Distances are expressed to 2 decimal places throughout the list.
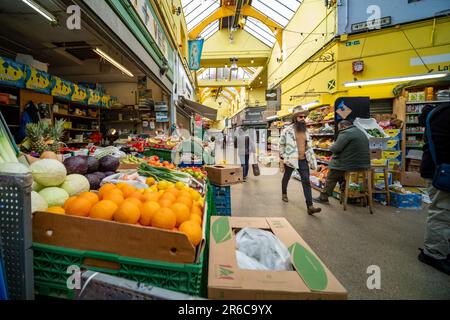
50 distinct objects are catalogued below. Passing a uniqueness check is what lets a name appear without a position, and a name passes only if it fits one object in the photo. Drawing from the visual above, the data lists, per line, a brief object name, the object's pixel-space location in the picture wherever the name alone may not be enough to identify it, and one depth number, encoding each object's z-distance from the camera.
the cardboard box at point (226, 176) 2.87
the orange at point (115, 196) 1.17
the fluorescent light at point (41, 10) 3.26
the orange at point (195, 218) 1.20
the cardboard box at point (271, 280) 0.88
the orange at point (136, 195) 1.25
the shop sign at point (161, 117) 8.20
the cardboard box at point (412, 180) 6.07
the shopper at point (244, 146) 7.37
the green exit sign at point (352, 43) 7.61
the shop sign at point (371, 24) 7.19
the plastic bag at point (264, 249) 1.12
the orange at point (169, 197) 1.30
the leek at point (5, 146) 1.22
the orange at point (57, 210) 1.12
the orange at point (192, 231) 1.06
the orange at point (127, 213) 1.05
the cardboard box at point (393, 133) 5.43
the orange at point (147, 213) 1.10
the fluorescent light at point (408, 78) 6.02
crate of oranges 0.90
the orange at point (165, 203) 1.19
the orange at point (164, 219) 1.07
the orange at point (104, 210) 1.07
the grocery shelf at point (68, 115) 6.94
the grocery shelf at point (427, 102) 6.32
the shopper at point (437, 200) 2.23
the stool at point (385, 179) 4.64
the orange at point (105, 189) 1.28
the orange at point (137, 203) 1.12
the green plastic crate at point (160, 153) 4.03
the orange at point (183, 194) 1.42
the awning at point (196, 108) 10.66
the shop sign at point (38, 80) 5.26
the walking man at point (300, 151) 4.17
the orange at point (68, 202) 1.14
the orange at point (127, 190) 1.30
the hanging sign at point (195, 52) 11.31
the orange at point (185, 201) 1.32
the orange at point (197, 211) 1.33
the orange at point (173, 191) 1.44
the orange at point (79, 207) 1.09
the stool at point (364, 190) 4.33
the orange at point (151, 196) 1.24
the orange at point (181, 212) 1.16
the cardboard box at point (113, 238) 0.90
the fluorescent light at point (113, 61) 5.23
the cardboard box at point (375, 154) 4.80
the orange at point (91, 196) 1.16
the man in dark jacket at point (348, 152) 4.24
